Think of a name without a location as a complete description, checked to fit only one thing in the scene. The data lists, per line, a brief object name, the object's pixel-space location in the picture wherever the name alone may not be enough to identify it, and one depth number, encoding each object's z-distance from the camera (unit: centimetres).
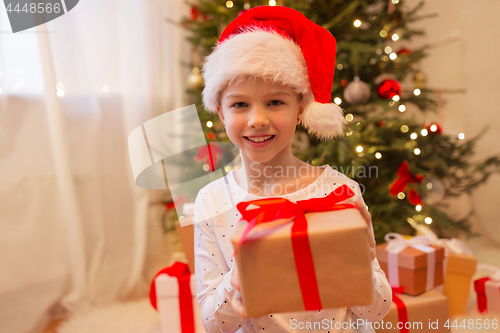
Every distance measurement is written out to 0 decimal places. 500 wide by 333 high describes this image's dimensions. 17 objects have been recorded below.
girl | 73
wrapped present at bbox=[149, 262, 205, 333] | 141
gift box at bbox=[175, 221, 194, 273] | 145
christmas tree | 159
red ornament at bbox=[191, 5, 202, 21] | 182
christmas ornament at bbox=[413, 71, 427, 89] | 202
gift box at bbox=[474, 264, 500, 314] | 141
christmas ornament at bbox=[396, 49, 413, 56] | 175
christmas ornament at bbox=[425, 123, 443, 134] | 169
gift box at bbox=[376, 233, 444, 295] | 129
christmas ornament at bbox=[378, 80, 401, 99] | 164
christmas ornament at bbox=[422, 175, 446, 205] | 171
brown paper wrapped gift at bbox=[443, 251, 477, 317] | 146
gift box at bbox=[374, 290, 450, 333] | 117
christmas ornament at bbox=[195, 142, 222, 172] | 106
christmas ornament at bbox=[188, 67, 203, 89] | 181
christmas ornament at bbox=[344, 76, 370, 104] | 159
